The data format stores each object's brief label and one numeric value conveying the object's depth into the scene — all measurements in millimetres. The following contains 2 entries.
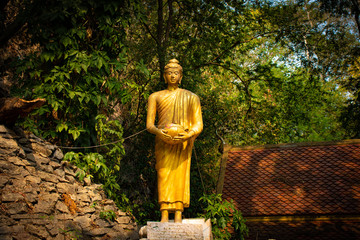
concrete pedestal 5336
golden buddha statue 5812
